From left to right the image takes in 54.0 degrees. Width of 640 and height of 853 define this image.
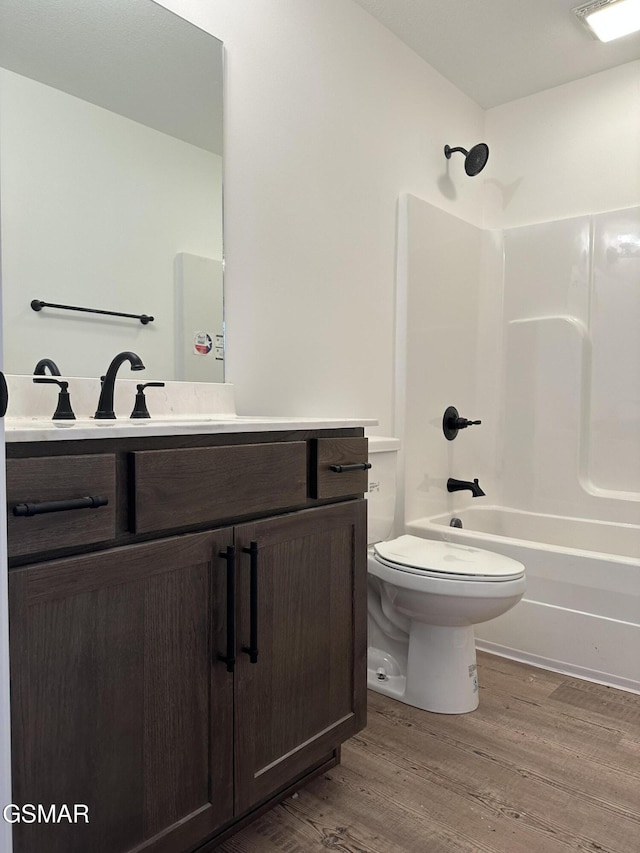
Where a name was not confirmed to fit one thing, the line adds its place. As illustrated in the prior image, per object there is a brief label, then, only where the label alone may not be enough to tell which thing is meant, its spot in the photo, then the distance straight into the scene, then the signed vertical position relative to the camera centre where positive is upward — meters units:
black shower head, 2.84 +1.10
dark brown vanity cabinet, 0.92 -0.47
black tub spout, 2.69 -0.38
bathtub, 2.13 -0.75
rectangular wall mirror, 1.46 +0.54
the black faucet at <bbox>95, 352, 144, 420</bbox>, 1.42 +0.02
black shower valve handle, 2.86 -0.11
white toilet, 1.82 -0.61
